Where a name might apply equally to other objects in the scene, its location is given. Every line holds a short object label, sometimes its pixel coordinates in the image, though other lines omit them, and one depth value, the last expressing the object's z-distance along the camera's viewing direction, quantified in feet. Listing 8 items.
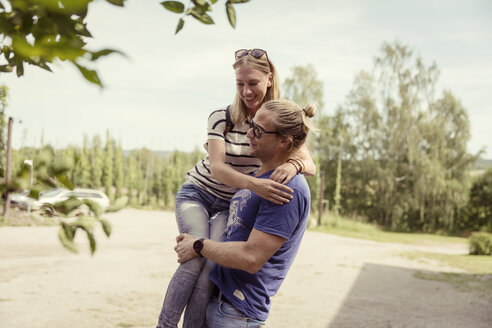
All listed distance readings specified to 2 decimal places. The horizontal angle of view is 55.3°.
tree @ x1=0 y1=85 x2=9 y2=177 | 53.78
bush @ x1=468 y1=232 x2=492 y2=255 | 57.62
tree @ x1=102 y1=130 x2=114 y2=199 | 114.83
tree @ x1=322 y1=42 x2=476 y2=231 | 108.68
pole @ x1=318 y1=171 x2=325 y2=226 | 89.11
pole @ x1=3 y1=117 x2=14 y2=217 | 52.54
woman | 7.34
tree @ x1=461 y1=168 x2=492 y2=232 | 109.12
